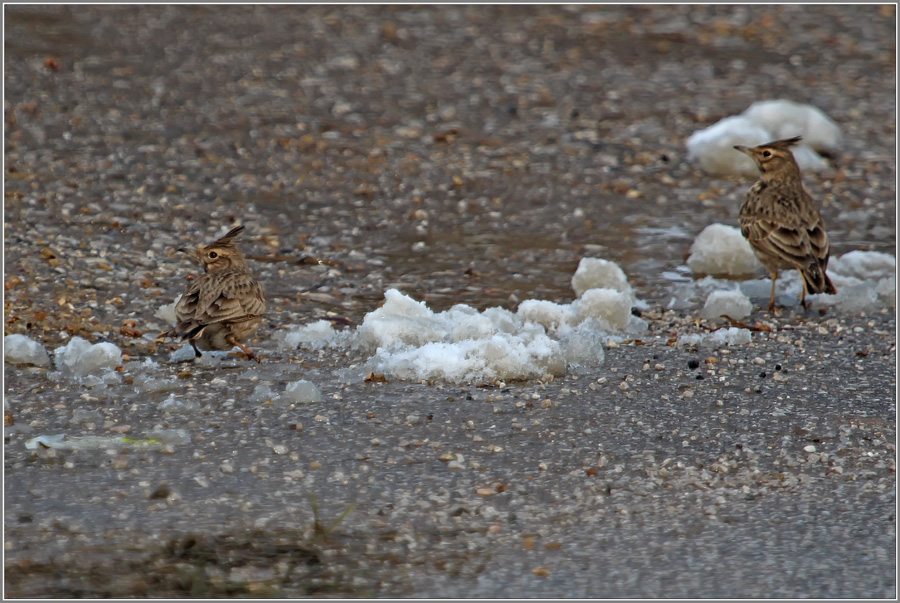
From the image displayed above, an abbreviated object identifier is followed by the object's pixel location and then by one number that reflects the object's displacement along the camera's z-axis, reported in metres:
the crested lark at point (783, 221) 16.28
